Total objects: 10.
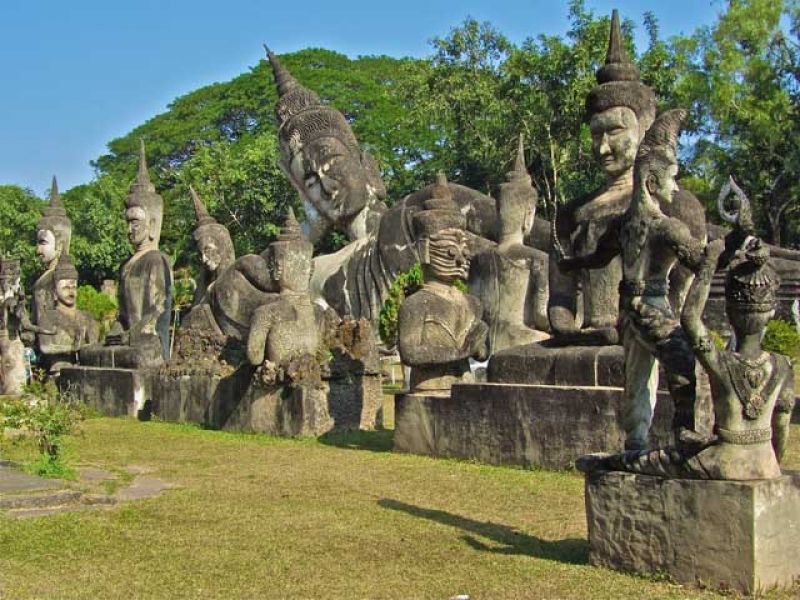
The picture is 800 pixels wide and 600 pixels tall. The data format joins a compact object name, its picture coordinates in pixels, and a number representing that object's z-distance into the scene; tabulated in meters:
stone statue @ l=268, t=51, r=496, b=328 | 19.41
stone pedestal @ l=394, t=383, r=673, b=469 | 7.79
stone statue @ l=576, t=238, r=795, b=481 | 4.80
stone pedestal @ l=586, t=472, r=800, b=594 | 4.67
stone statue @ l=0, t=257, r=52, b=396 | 16.80
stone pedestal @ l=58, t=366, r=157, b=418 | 13.79
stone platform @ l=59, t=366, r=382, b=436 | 10.72
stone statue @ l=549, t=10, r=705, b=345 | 8.44
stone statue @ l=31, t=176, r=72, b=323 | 17.08
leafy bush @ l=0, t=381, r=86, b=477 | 8.46
